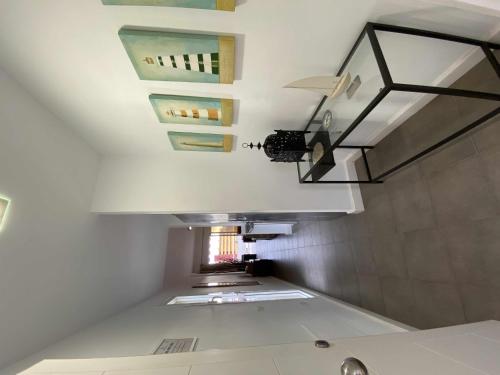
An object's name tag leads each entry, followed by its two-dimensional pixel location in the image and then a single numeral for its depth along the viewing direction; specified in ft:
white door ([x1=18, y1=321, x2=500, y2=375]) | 1.93
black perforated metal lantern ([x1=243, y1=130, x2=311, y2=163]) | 5.25
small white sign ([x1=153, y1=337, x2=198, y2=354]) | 4.12
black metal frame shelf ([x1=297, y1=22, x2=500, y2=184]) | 2.74
